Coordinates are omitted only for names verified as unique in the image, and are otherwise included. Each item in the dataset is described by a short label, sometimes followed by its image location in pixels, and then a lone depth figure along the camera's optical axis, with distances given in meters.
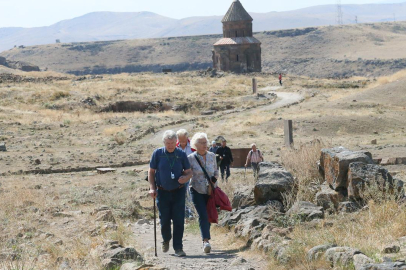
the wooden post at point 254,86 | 86.93
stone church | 124.70
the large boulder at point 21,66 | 166.85
